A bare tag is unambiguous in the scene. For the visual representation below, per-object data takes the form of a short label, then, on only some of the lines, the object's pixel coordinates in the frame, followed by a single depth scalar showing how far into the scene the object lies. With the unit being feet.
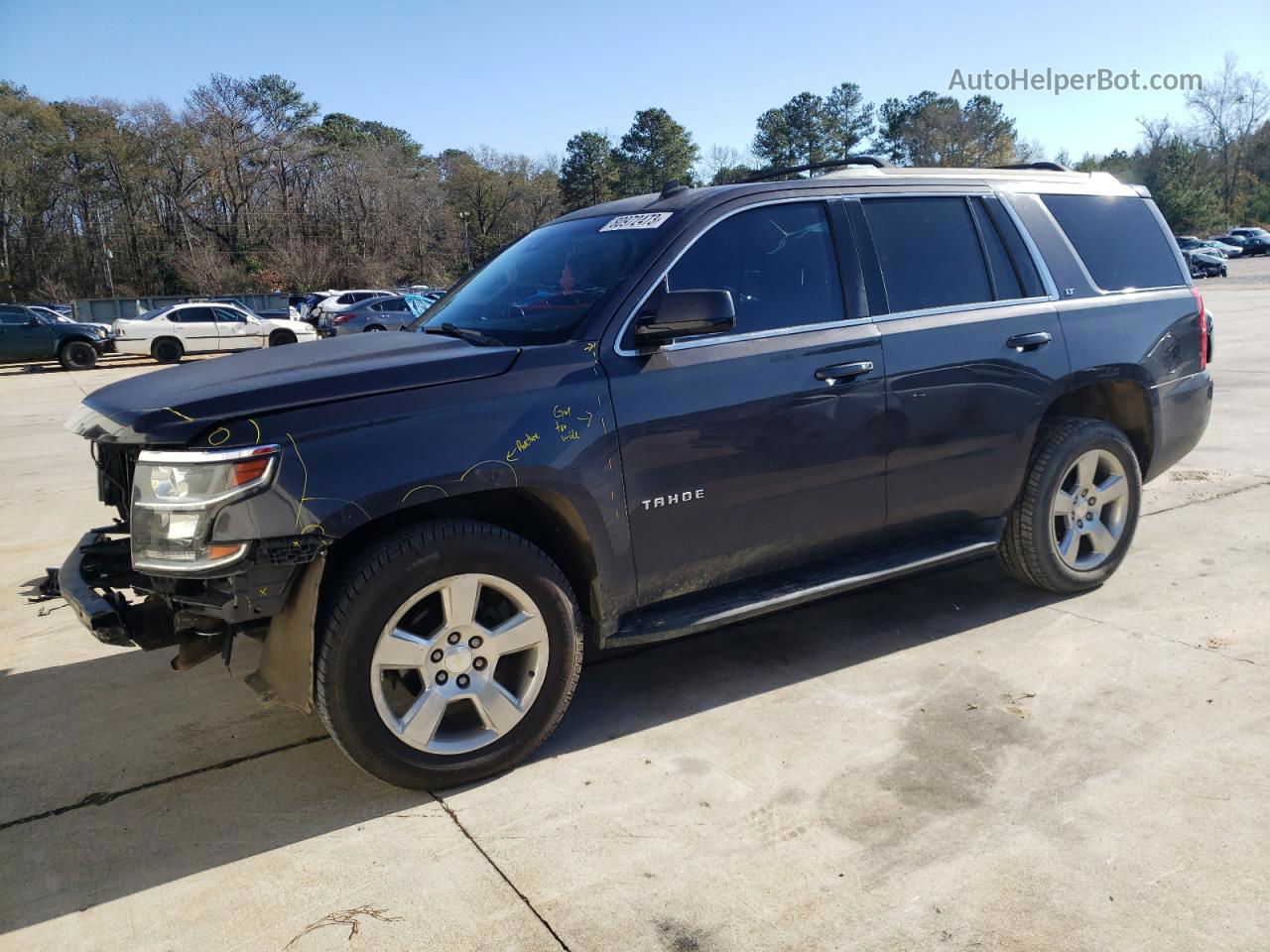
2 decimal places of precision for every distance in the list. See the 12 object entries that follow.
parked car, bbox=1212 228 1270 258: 208.64
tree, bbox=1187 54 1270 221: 269.23
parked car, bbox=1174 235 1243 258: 155.53
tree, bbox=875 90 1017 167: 275.59
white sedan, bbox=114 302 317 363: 81.25
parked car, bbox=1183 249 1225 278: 146.72
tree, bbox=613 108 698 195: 241.14
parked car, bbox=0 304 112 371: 76.64
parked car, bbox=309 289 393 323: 104.61
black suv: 9.27
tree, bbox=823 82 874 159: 284.82
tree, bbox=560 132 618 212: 234.79
